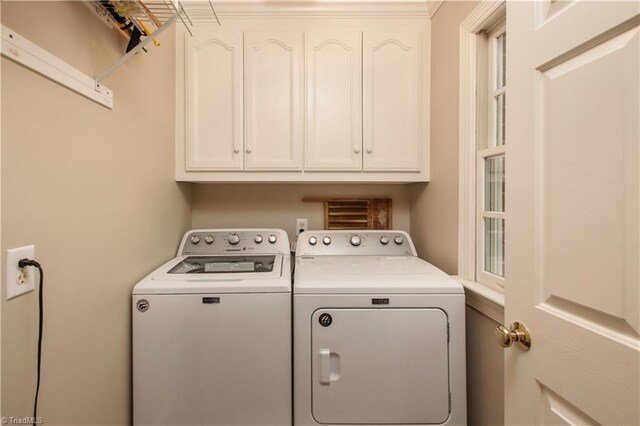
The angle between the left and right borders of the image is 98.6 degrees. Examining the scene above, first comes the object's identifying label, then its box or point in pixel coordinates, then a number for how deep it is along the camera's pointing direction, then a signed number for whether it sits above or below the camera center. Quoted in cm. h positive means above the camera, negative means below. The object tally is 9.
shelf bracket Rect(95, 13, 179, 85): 98 +55
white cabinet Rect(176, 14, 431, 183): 165 +73
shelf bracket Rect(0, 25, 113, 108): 69 +43
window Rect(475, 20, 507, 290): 125 +26
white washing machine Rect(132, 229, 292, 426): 117 -60
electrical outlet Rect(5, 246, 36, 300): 70 -16
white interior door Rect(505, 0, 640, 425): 52 +1
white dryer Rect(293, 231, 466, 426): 118 -61
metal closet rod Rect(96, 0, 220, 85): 94 +66
